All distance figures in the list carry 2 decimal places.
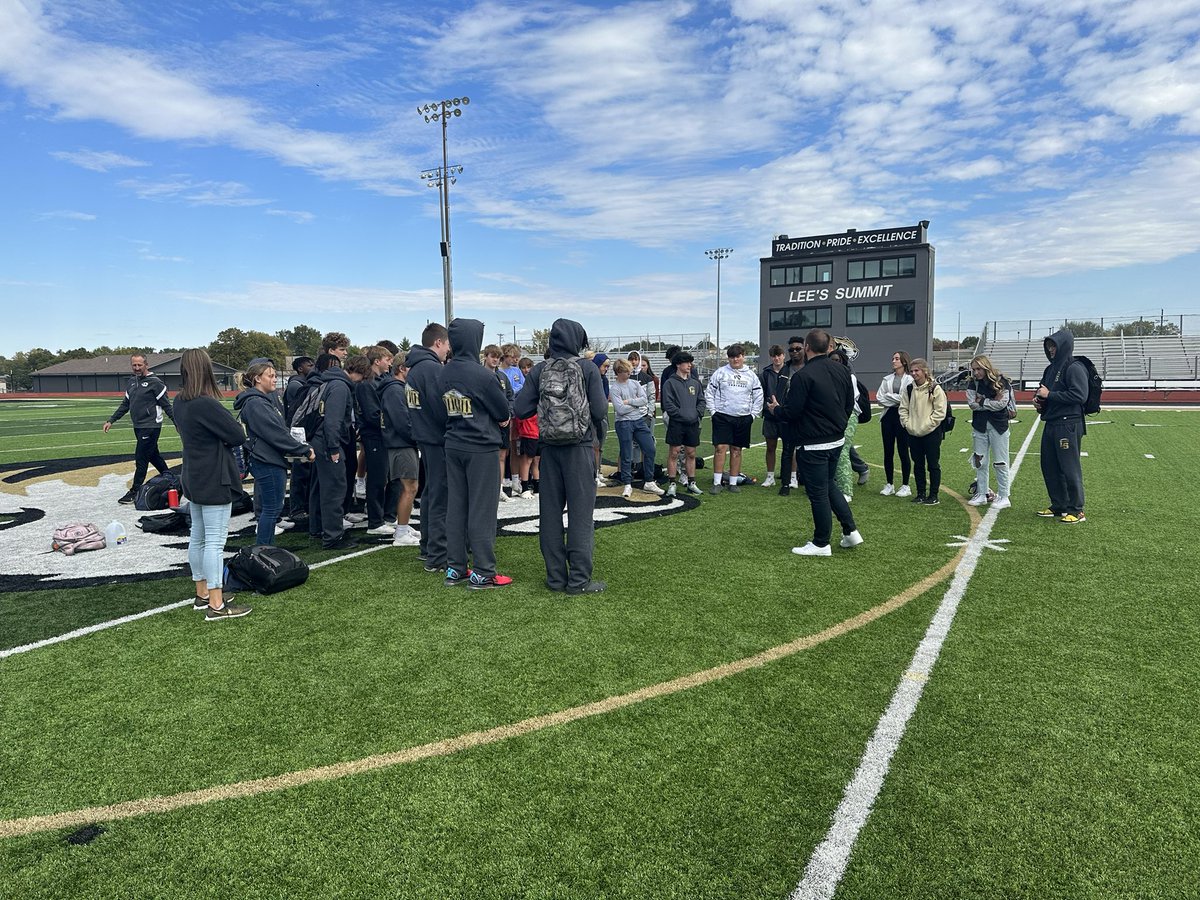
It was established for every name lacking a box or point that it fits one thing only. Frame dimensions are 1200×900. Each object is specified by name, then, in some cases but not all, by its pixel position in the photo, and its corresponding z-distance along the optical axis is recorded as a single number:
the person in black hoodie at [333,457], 7.08
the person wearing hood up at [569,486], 5.69
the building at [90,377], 81.31
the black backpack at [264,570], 5.75
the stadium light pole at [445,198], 31.91
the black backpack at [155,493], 9.24
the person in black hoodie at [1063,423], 7.80
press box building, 44.56
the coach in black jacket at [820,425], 6.59
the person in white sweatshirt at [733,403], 9.98
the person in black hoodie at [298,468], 8.21
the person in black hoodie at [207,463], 5.02
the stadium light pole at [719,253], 69.50
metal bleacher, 45.97
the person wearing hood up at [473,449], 5.80
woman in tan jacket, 8.90
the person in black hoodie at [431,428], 6.28
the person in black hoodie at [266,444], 6.17
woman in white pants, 8.34
